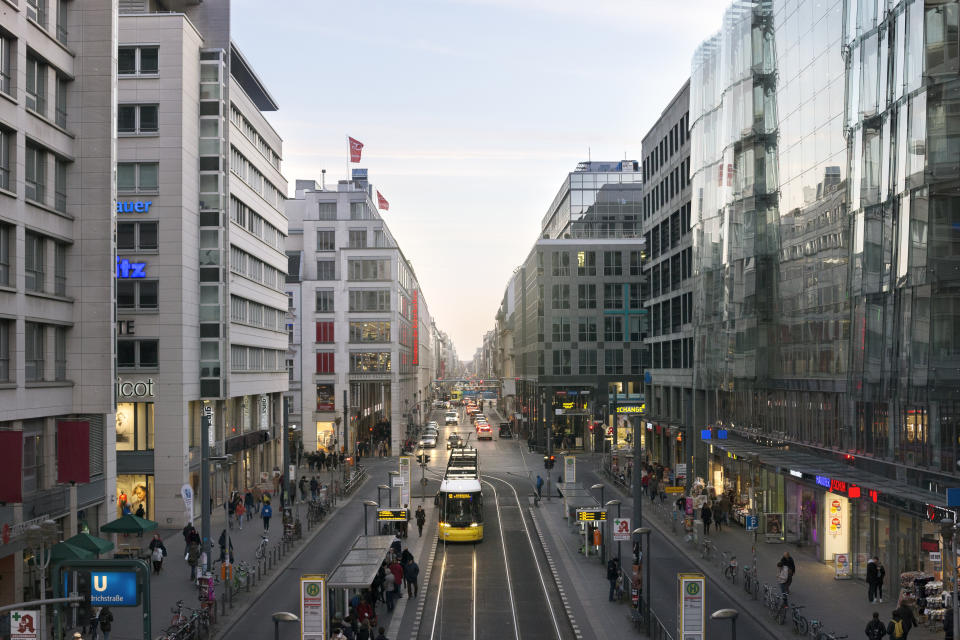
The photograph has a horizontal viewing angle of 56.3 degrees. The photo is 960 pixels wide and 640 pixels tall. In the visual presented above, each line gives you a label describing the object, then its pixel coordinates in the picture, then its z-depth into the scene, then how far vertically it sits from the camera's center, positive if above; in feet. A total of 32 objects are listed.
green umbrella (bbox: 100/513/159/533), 109.29 -22.42
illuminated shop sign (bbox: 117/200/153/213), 160.86 +24.56
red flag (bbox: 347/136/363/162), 348.34 +76.64
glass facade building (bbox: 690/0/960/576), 95.04 +10.41
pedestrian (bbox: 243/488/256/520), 175.65 -31.72
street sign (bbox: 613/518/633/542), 108.27 -22.65
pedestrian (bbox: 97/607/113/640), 83.20 -25.85
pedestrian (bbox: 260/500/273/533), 152.24 -29.22
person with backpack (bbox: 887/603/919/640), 76.84 -24.09
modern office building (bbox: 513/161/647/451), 313.12 +4.42
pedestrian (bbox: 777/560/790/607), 99.45 -25.94
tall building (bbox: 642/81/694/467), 217.56 +16.32
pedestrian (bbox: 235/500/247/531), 161.68 -30.36
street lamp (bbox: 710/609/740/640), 67.91 -20.65
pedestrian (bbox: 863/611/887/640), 77.25 -24.63
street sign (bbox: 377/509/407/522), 134.82 -25.96
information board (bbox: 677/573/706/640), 74.28 -21.65
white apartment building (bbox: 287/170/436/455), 307.17 +6.99
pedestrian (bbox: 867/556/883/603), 99.25 -26.13
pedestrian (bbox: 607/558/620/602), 104.58 -26.89
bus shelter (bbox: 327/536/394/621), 82.17 -22.10
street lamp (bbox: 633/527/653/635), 89.97 -21.92
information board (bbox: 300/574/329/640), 76.18 -22.48
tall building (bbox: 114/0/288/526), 160.04 +18.22
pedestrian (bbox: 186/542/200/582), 115.96 -27.85
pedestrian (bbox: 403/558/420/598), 107.24 -27.79
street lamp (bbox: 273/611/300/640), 70.38 -21.58
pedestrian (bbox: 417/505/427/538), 157.69 -30.80
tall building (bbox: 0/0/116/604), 98.84 +8.91
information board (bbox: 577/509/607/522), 128.16 -24.61
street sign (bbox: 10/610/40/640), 60.95 -19.30
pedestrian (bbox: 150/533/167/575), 118.93 -28.16
